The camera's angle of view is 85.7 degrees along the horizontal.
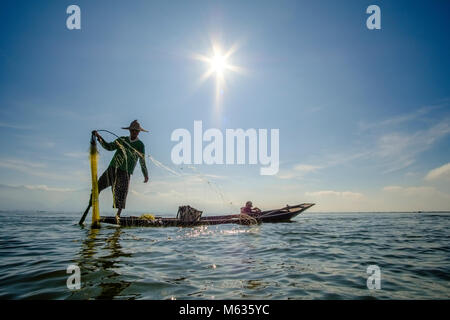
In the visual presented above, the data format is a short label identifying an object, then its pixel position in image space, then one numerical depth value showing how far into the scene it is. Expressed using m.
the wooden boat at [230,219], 13.66
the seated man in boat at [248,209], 19.55
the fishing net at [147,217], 14.46
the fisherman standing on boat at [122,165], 11.49
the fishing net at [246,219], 18.11
